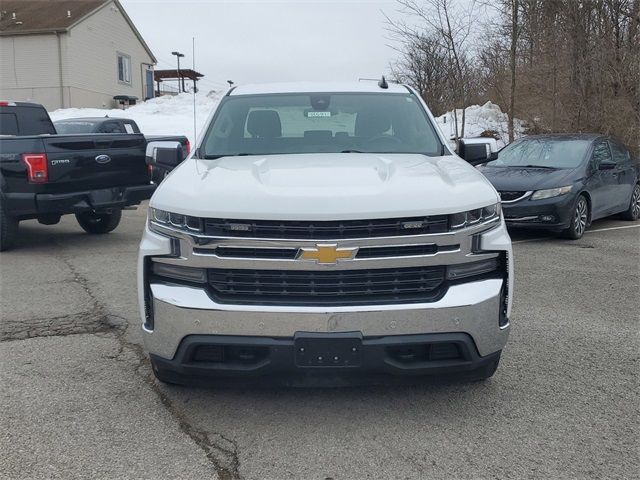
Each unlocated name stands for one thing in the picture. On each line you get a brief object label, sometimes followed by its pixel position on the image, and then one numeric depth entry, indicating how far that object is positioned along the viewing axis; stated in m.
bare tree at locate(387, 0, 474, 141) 19.09
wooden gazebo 44.73
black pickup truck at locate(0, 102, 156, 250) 8.16
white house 32.16
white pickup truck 3.17
